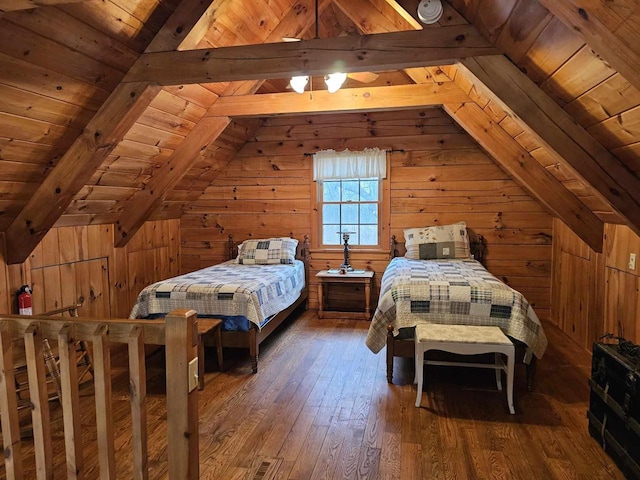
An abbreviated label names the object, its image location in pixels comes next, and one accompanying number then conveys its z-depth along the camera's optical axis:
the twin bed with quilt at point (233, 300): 3.17
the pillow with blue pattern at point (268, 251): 4.64
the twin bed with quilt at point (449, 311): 2.78
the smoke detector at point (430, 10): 2.26
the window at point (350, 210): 4.93
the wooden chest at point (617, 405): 1.87
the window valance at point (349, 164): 4.74
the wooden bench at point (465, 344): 2.49
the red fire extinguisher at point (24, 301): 2.94
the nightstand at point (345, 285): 4.51
